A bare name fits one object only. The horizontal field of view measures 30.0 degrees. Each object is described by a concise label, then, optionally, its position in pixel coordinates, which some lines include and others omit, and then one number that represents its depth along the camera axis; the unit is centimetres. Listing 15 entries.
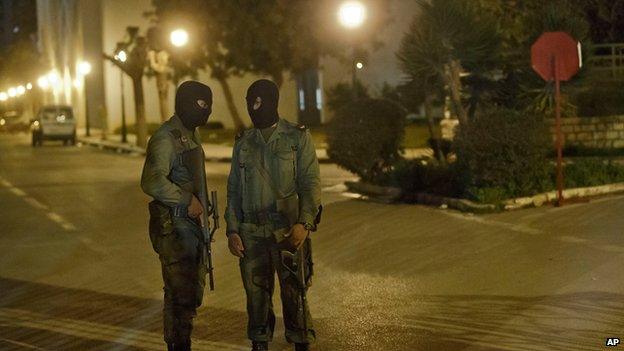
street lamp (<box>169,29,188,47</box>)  3575
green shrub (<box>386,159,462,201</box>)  1702
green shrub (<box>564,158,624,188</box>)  1669
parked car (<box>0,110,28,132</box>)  7212
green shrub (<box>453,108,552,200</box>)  1568
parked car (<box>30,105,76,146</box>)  4656
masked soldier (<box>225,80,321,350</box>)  687
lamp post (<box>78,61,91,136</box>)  5428
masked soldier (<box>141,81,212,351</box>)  706
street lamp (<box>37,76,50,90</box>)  8486
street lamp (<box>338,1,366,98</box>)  2214
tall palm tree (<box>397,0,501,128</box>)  1964
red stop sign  1572
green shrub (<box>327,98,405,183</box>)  1894
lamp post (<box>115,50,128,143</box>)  4244
